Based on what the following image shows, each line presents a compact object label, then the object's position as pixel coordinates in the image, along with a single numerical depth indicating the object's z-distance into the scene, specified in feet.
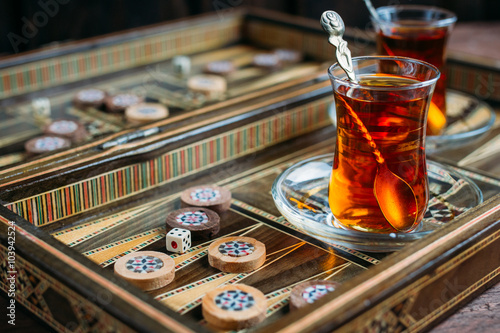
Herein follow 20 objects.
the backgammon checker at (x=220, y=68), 2.89
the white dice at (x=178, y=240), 1.89
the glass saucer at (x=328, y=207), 1.84
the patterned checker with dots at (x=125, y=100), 2.60
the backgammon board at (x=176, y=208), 1.66
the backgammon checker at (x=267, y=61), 2.97
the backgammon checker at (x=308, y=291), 1.73
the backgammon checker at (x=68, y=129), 2.40
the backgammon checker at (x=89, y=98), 2.62
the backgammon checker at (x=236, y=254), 1.84
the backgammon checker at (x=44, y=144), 2.31
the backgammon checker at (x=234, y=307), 1.68
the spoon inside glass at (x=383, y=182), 1.85
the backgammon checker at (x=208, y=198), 2.04
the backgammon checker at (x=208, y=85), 2.73
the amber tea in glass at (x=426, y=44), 2.28
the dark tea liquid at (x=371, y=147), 1.83
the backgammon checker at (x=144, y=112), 2.49
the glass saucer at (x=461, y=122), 2.35
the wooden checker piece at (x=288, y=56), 3.07
